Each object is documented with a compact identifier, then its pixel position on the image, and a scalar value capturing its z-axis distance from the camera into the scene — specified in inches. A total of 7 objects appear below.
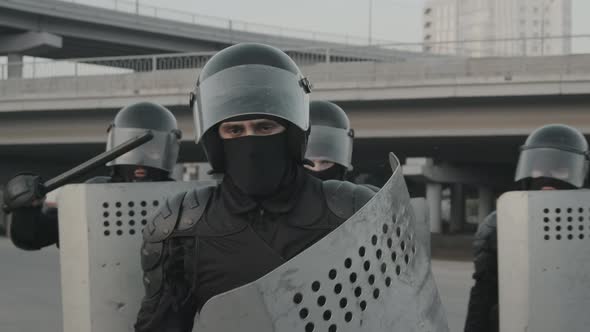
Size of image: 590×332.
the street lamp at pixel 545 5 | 5014.8
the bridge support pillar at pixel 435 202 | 1411.2
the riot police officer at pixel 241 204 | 72.6
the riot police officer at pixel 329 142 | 164.1
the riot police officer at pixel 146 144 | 154.3
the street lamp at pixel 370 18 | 1592.0
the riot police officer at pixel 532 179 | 138.3
